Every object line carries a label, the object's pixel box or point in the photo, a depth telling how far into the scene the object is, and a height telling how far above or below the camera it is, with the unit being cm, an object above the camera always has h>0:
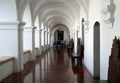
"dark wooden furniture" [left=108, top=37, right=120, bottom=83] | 290 -66
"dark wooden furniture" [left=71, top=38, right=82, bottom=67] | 761 -125
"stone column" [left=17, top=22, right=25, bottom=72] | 606 -35
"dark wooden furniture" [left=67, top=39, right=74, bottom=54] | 1400 -91
